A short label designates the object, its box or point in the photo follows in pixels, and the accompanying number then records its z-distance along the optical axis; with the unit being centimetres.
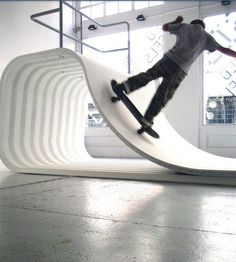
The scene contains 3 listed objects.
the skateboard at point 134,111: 330
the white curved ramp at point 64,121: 307
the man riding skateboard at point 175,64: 331
